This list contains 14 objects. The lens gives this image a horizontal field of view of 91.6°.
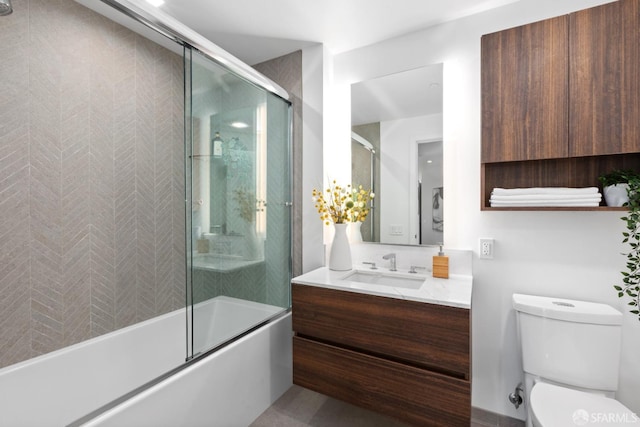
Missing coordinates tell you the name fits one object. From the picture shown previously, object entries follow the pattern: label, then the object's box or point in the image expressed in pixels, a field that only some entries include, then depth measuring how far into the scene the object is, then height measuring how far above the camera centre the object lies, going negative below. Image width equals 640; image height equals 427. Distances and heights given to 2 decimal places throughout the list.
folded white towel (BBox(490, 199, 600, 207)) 1.46 +0.04
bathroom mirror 1.96 +0.40
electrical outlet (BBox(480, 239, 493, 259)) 1.79 -0.21
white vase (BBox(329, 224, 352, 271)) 2.03 -0.26
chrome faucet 2.00 -0.30
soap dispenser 1.80 -0.32
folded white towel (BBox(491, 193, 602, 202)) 1.46 +0.07
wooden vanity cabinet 1.35 -0.69
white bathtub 1.38 -0.85
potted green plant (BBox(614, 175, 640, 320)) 1.30 -0.14
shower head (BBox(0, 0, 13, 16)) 1.06 +0.72
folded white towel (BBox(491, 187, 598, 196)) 1.48 +0.11
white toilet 1.22 -0.67
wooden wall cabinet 1.41 +0.55
